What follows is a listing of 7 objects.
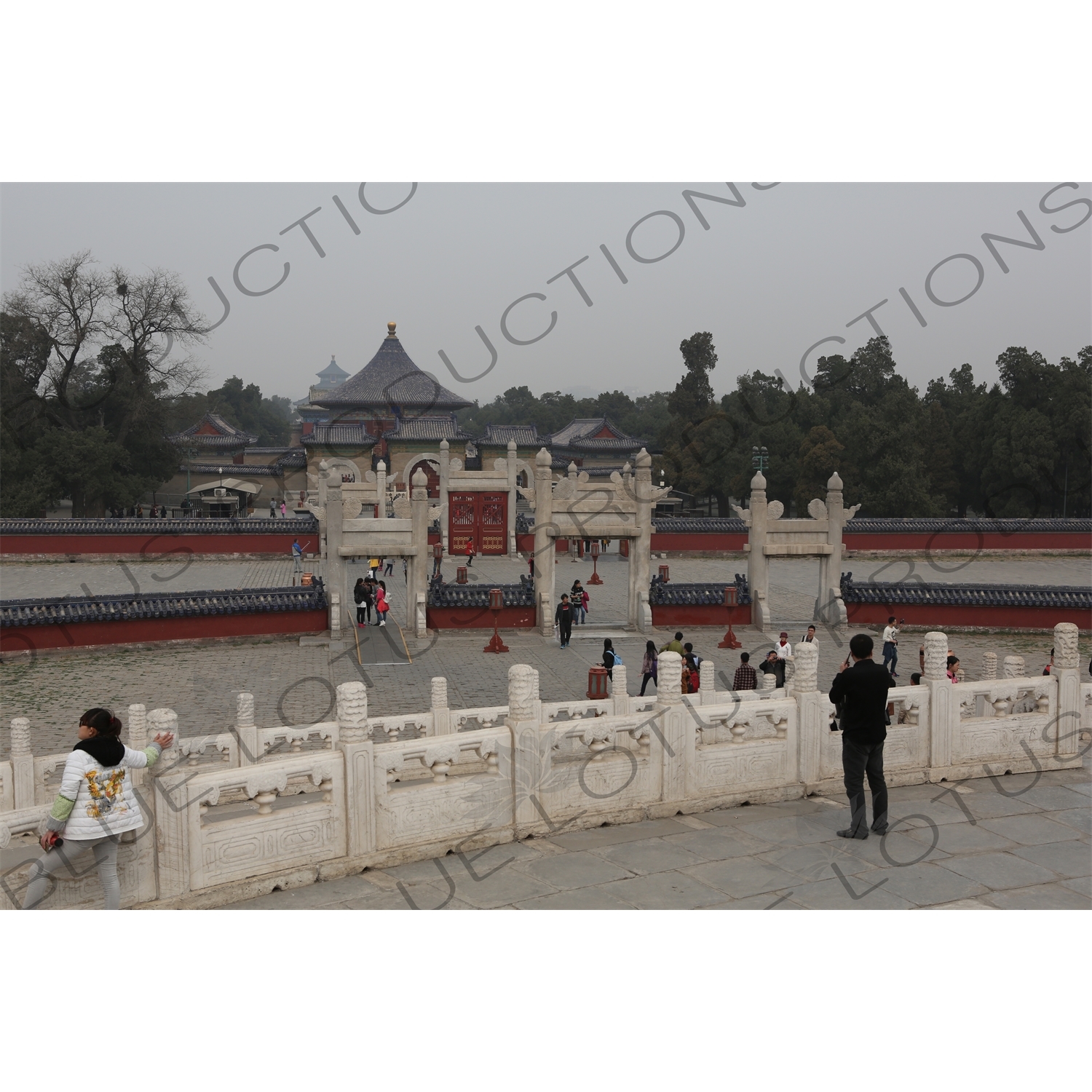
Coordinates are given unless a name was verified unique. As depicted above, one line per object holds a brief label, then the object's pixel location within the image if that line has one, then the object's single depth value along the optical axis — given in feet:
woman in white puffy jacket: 17.61
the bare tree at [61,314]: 120.47
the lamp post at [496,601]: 69.10
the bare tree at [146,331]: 125.90
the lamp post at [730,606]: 67.97
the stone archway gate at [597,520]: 70.69
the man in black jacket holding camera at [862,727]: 22.49
